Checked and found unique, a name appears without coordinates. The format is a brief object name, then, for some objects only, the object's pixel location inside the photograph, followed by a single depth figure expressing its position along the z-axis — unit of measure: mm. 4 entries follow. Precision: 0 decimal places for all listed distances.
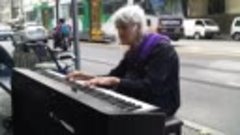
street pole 6584
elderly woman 2923
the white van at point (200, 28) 31950
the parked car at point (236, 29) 29646
